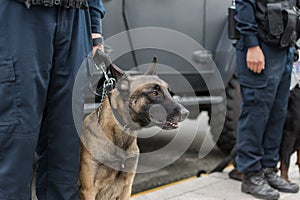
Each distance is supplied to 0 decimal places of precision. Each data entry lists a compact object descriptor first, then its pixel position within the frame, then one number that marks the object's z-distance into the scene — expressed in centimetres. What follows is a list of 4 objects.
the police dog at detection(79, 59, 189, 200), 226
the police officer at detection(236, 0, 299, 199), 317
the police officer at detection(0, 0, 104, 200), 186
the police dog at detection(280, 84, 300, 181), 352
